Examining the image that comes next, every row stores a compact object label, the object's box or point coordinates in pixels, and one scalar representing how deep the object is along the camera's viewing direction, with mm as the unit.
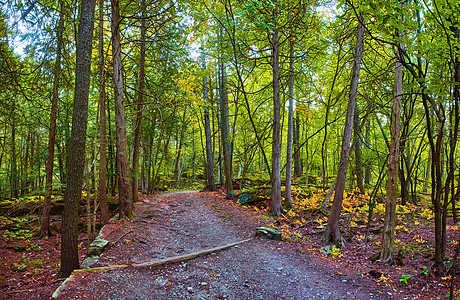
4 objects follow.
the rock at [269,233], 6543
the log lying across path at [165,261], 4371
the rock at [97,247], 5051
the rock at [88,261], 4551
